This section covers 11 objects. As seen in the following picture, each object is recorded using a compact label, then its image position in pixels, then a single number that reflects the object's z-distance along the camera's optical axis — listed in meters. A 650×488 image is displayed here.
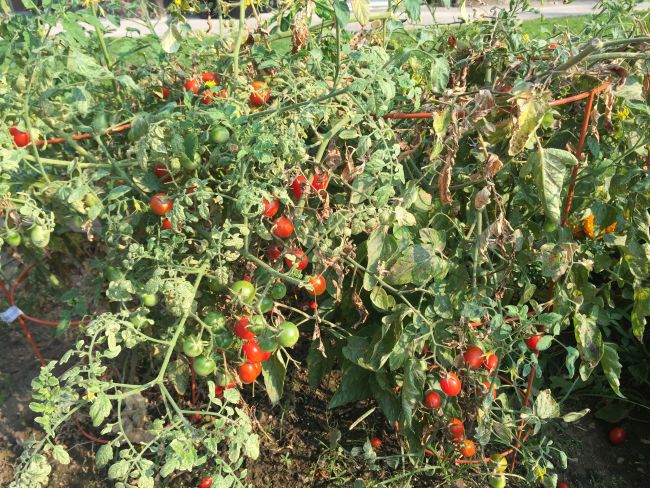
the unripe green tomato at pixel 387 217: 1.29
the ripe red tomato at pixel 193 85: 1.54
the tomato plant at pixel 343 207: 1.23
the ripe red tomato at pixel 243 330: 1.31
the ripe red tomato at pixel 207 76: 1.58
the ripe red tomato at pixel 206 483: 1.59
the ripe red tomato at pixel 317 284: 1.37
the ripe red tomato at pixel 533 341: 1.48
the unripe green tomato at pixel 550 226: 1.54
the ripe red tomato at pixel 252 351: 1.36
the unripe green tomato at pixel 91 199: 1.34
